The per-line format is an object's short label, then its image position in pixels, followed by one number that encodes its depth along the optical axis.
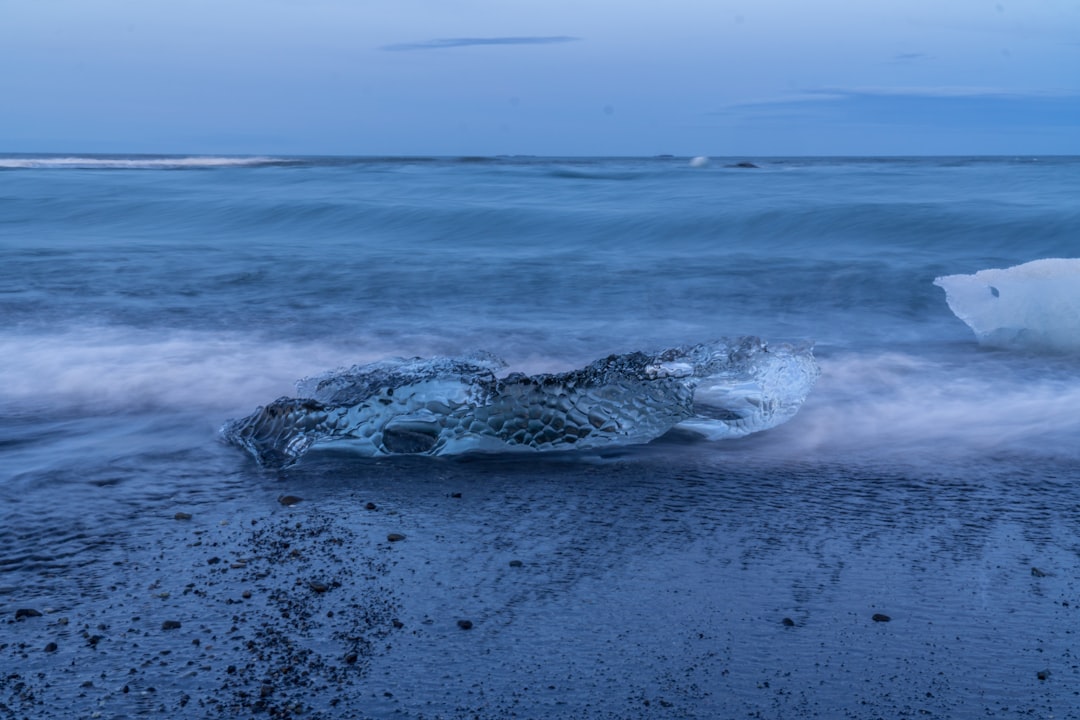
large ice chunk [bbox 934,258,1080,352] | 4.98
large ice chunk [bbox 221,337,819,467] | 3.30
